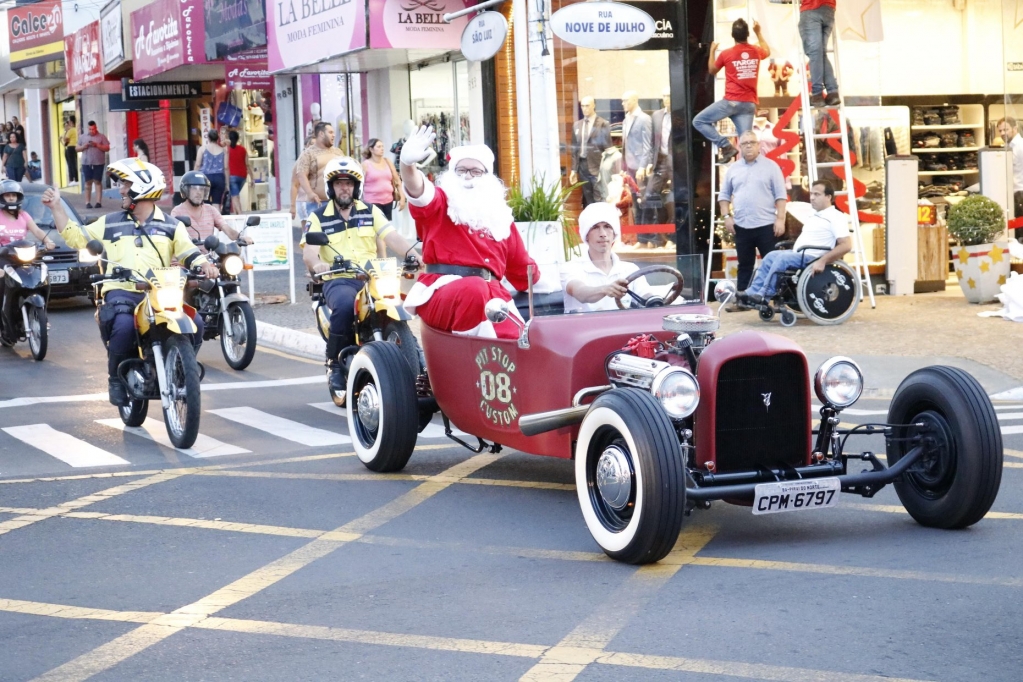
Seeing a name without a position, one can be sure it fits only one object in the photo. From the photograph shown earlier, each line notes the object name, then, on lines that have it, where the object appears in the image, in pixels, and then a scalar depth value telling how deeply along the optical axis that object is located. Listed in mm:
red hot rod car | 5957
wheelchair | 14109
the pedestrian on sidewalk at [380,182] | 18156
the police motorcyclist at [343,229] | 10445
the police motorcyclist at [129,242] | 9797
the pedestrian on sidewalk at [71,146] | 44344
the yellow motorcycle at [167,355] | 9250
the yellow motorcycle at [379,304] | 9992
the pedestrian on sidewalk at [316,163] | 17062
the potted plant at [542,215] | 12539
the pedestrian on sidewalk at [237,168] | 29922
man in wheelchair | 14297
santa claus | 7832
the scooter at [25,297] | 13742
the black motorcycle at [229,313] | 12750
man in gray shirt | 15156
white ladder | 15867
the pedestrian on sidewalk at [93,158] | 35000
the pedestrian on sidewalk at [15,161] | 40500
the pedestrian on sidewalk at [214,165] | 26906
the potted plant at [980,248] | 15344
